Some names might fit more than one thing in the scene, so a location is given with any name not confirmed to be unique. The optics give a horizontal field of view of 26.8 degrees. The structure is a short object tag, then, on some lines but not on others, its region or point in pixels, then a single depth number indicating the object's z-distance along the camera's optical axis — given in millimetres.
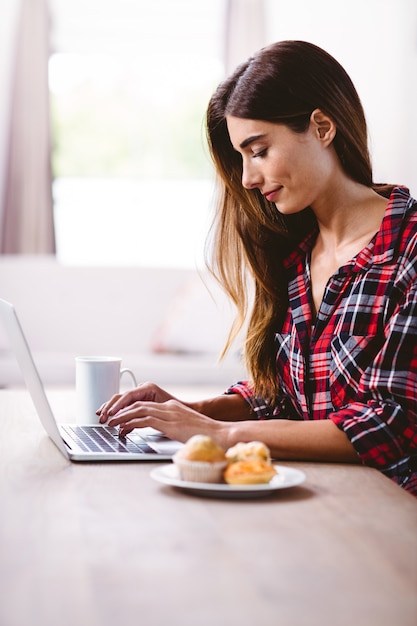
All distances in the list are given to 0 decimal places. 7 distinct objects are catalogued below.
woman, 1275
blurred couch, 4324
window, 5340
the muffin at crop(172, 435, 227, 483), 1008
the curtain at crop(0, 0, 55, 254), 5207
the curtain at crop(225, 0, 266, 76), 5383
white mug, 1507
